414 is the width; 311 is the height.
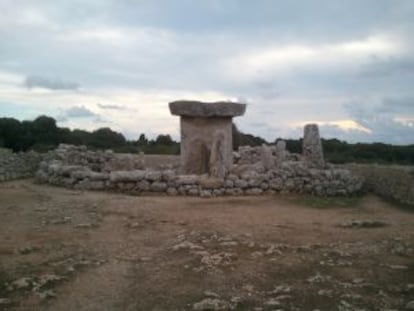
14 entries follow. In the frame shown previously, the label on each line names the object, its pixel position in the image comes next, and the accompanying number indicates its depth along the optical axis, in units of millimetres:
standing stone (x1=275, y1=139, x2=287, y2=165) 18000
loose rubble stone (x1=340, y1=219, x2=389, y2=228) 9734
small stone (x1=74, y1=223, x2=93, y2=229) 9496
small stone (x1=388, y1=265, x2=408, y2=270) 6785
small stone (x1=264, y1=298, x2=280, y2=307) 5488
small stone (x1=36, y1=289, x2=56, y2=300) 5820
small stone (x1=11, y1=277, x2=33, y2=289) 6098
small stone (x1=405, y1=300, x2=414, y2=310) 5316
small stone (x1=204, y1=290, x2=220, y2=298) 5801
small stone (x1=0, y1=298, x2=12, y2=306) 5577
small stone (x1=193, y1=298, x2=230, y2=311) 5402
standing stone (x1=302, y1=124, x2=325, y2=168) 16219
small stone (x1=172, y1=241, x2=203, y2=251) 7840
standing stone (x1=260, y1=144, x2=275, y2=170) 15241
